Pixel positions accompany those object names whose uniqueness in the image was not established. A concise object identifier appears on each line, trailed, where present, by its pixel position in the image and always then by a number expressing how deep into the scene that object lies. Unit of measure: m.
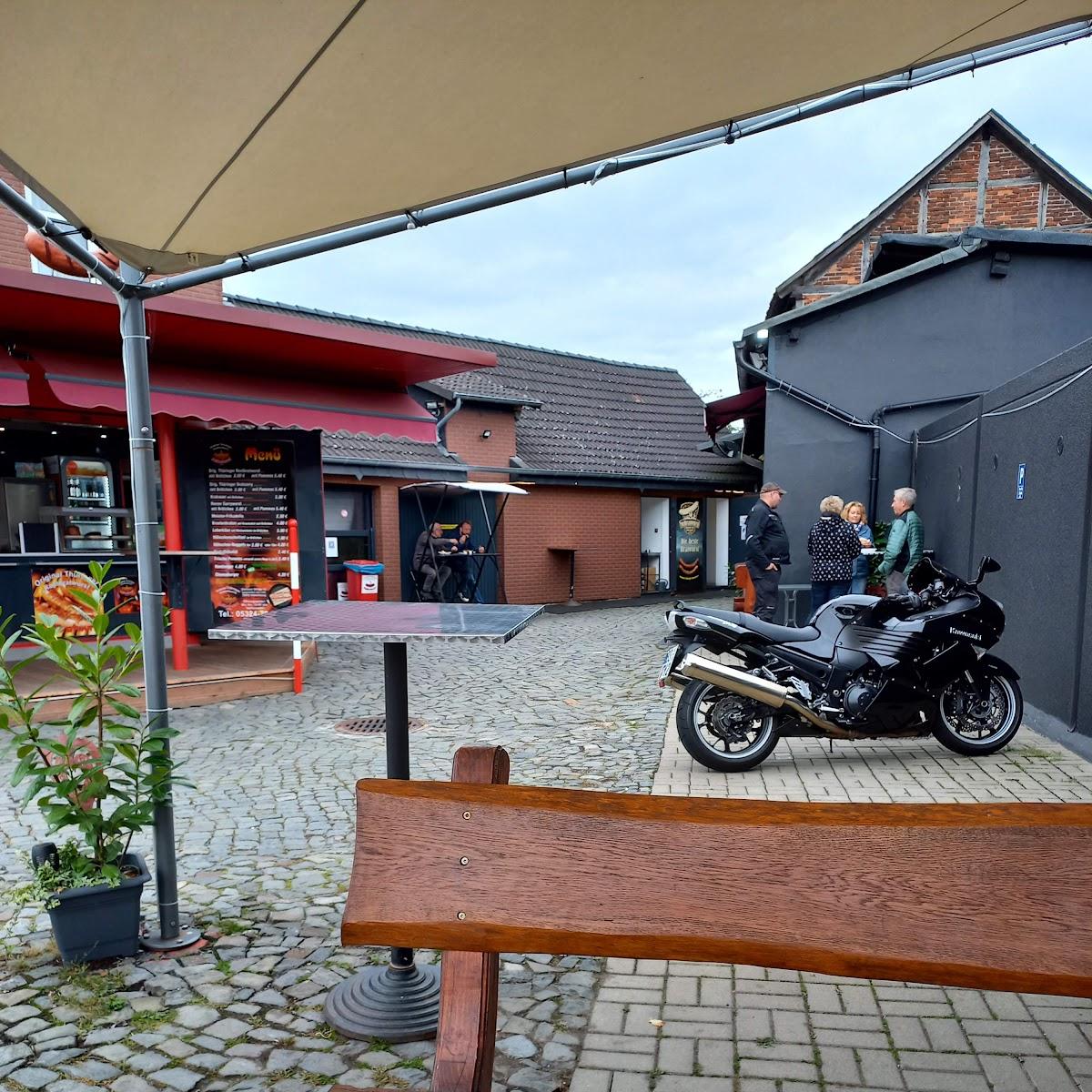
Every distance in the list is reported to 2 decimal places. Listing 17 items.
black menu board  8.78
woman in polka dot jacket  9.33
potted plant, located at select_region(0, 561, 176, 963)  2.89
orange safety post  8.27
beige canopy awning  1.78
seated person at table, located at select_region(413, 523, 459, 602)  14.23
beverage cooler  8.77
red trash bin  13.26
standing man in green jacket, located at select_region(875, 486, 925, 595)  9.27
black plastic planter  2.88
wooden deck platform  7.08
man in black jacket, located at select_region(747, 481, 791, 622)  10.03
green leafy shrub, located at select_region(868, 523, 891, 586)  10.32
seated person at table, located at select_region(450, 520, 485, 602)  14.70
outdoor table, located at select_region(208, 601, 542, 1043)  2.45
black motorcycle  5.12
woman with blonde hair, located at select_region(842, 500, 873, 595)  9.91
